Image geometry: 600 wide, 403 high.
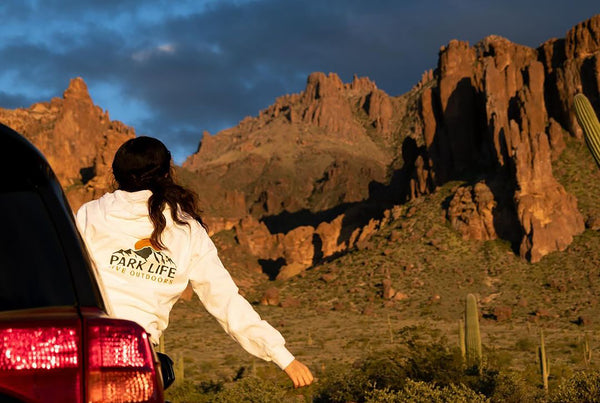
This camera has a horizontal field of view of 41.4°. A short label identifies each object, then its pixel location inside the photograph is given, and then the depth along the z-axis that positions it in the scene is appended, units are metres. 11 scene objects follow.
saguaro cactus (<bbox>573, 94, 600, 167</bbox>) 19.68
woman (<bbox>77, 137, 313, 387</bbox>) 3.62
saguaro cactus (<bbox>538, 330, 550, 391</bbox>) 29.47
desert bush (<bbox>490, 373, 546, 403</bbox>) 21.14
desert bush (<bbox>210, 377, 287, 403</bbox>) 23.05
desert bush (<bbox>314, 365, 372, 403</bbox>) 25.98
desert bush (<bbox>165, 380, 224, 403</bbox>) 27.17
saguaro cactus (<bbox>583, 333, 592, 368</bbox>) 39.31
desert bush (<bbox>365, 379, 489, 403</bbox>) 17.34
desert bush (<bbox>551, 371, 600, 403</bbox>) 18.42
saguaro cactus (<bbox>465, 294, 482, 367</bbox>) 27.48
